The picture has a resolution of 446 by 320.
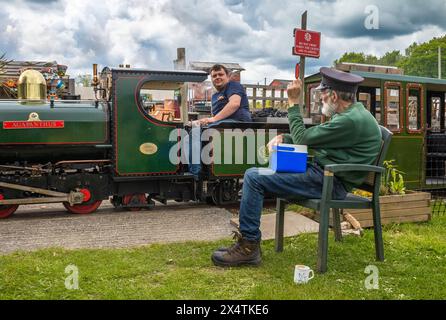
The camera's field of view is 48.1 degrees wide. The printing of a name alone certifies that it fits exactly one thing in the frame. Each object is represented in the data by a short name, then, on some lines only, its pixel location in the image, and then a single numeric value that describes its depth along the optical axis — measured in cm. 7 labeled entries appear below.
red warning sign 729
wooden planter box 584
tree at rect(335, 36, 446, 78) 6569
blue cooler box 404
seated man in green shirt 402
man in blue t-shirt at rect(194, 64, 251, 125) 693
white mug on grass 374
